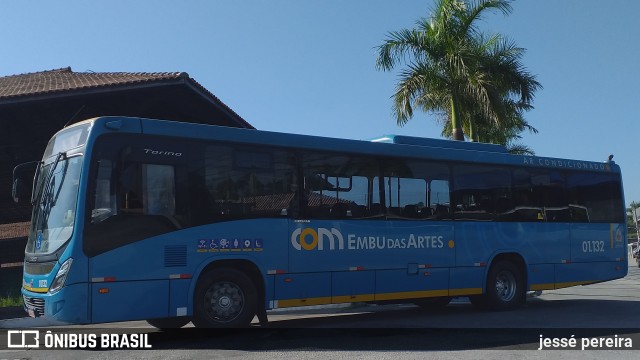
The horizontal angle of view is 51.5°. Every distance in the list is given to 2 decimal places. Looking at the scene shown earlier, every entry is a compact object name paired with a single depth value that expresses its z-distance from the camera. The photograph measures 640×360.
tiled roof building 17.30
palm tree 20.27
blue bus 9.34
